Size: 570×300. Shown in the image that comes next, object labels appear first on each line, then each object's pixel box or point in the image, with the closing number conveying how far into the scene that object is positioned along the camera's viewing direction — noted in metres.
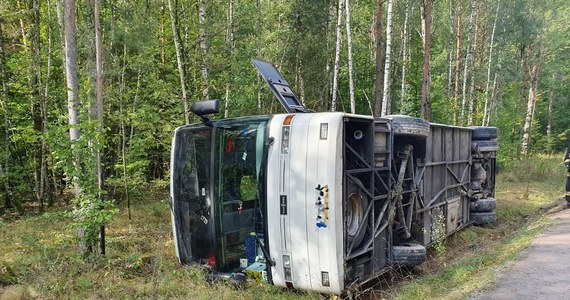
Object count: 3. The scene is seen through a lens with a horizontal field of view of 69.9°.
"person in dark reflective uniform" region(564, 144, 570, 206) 10.04
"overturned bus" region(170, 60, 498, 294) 4.37
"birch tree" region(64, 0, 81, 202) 6.39
